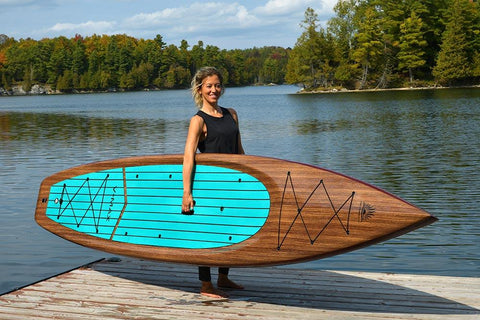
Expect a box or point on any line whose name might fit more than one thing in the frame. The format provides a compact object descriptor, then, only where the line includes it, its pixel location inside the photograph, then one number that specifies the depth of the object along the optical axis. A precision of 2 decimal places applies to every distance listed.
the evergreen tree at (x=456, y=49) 70.19
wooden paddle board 4.20
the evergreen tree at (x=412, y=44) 73.25
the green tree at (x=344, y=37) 77.88
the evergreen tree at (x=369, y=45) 74.06
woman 4.66
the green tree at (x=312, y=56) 79.69
